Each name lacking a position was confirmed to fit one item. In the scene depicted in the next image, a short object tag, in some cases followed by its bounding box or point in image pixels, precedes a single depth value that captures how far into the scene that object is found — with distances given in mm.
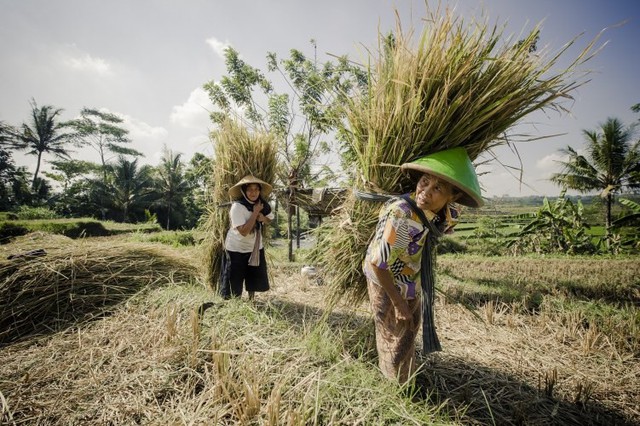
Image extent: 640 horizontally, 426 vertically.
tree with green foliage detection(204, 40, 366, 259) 8391
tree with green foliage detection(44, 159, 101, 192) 25881
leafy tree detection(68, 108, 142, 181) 27500
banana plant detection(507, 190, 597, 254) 9898
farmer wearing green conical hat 1358
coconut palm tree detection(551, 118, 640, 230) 12742
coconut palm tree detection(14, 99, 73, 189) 23817
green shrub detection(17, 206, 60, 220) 16253
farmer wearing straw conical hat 2695
